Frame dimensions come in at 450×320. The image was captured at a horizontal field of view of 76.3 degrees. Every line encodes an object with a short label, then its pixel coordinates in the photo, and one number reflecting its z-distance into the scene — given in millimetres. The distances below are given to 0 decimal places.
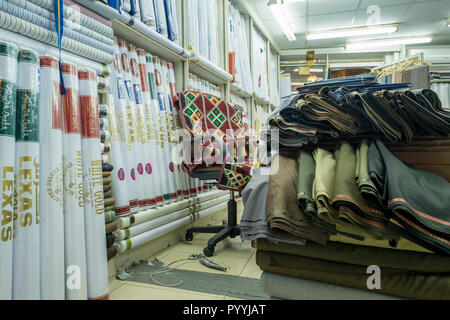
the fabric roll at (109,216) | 1267
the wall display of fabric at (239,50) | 3311
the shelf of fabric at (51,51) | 944
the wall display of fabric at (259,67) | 4016
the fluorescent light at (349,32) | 4680
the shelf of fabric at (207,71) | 2340
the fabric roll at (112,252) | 1301
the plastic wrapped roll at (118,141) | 1476
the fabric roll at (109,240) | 1258
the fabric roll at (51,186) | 896
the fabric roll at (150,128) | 1805
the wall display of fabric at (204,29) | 2461
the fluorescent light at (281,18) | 3787
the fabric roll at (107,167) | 1265
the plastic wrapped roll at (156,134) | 1842
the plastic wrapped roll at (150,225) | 1440
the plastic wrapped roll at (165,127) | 1942
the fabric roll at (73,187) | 973
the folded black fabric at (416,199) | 598
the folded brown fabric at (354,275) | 655
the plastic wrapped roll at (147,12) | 1833
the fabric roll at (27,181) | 834
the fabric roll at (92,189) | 1039
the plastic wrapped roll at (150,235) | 1435
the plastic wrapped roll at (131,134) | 1624
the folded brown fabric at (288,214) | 719
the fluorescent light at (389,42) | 5215
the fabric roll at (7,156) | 787
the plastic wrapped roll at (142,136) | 1729
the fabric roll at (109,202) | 1270
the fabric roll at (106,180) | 1266
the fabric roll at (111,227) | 1266
